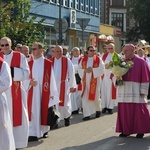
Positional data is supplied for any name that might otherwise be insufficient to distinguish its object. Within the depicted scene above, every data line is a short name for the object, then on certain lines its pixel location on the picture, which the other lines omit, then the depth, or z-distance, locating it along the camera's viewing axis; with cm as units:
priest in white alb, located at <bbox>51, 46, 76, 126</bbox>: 1229
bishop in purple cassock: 1056
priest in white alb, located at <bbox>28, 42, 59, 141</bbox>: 1043
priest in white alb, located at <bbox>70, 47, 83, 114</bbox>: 1540
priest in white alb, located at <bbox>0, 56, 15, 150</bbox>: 694
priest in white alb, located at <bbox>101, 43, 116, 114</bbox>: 1561
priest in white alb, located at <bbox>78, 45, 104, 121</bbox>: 1423
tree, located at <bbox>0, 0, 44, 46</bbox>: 1581
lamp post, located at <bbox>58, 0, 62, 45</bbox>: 2083
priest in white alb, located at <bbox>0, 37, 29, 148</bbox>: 902
